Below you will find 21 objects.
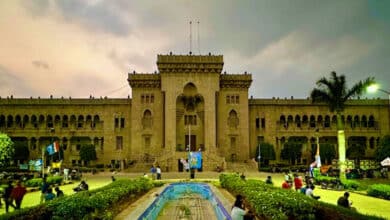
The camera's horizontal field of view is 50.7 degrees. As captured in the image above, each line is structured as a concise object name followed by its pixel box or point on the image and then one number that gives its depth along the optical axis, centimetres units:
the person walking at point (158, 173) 4218
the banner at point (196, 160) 5317
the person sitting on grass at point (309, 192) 2029
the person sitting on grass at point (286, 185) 2319
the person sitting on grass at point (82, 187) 2462
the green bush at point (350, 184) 3003
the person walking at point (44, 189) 2122
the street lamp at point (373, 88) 2539
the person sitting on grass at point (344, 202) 1678
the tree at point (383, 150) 5115
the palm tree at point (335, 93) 3491
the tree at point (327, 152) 6316
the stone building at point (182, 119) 6338
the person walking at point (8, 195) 1930
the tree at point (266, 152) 6272
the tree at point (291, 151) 6369
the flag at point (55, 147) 3944
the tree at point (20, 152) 6245
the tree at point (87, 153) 6219
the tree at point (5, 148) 4498
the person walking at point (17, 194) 1886
